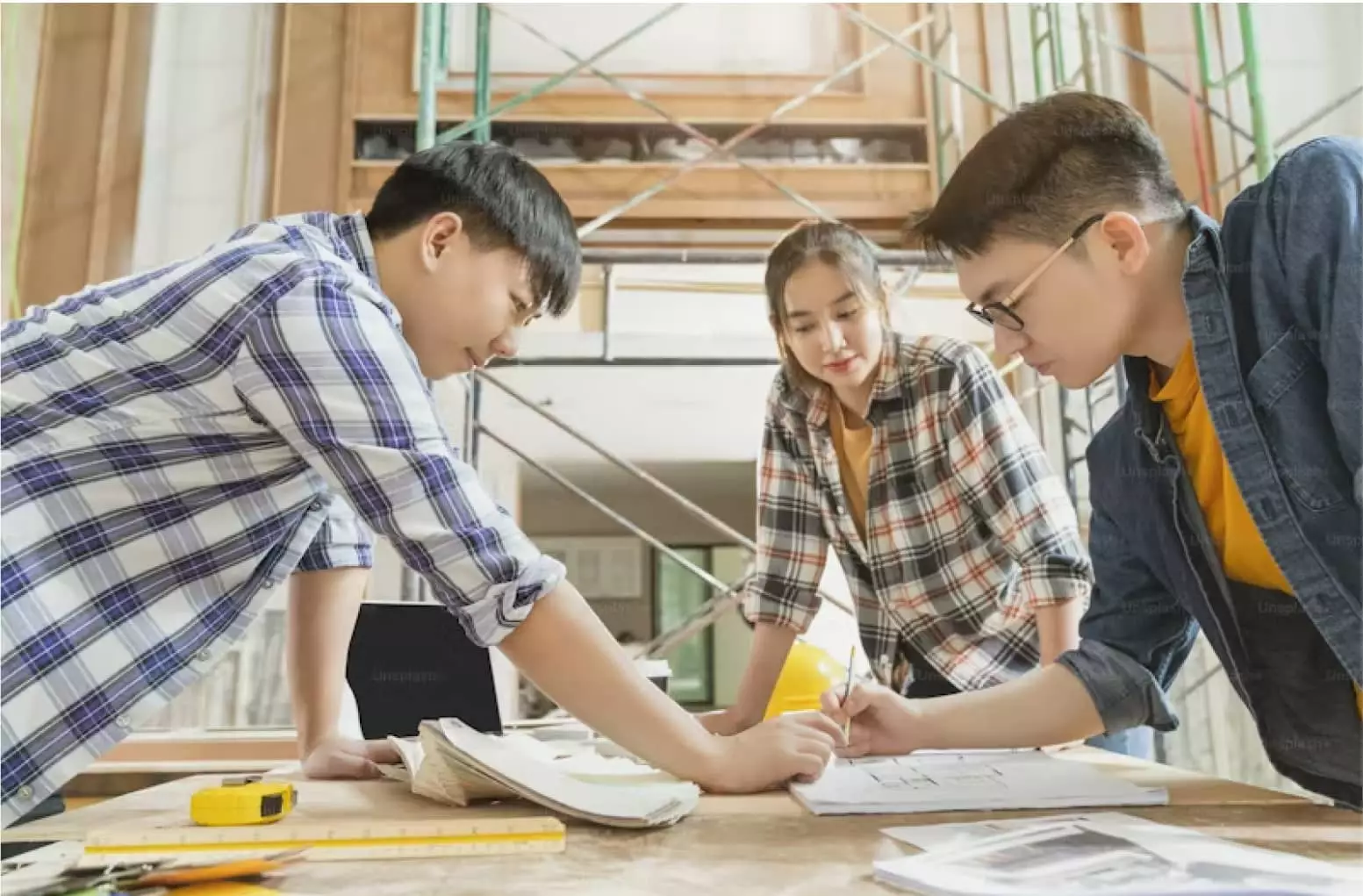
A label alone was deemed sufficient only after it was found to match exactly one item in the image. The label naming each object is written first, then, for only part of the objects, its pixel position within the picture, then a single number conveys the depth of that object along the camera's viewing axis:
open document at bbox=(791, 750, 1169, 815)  0.63
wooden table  0.45
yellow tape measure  0.57
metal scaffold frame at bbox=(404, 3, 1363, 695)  1.93
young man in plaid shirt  0.64
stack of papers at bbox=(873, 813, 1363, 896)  0.40
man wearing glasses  0.60
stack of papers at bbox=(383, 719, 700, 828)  0.58
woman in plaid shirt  1.12
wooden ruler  0.50
